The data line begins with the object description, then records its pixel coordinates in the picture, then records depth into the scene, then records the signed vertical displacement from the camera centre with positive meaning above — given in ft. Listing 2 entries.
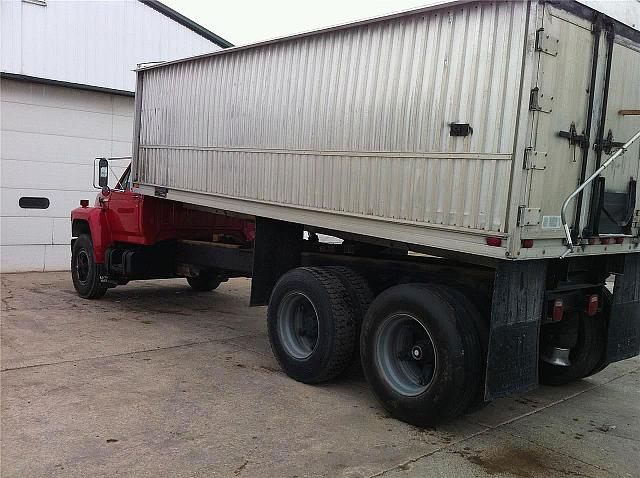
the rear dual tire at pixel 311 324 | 18.04 -4.35
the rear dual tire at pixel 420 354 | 14.93 -4.19
